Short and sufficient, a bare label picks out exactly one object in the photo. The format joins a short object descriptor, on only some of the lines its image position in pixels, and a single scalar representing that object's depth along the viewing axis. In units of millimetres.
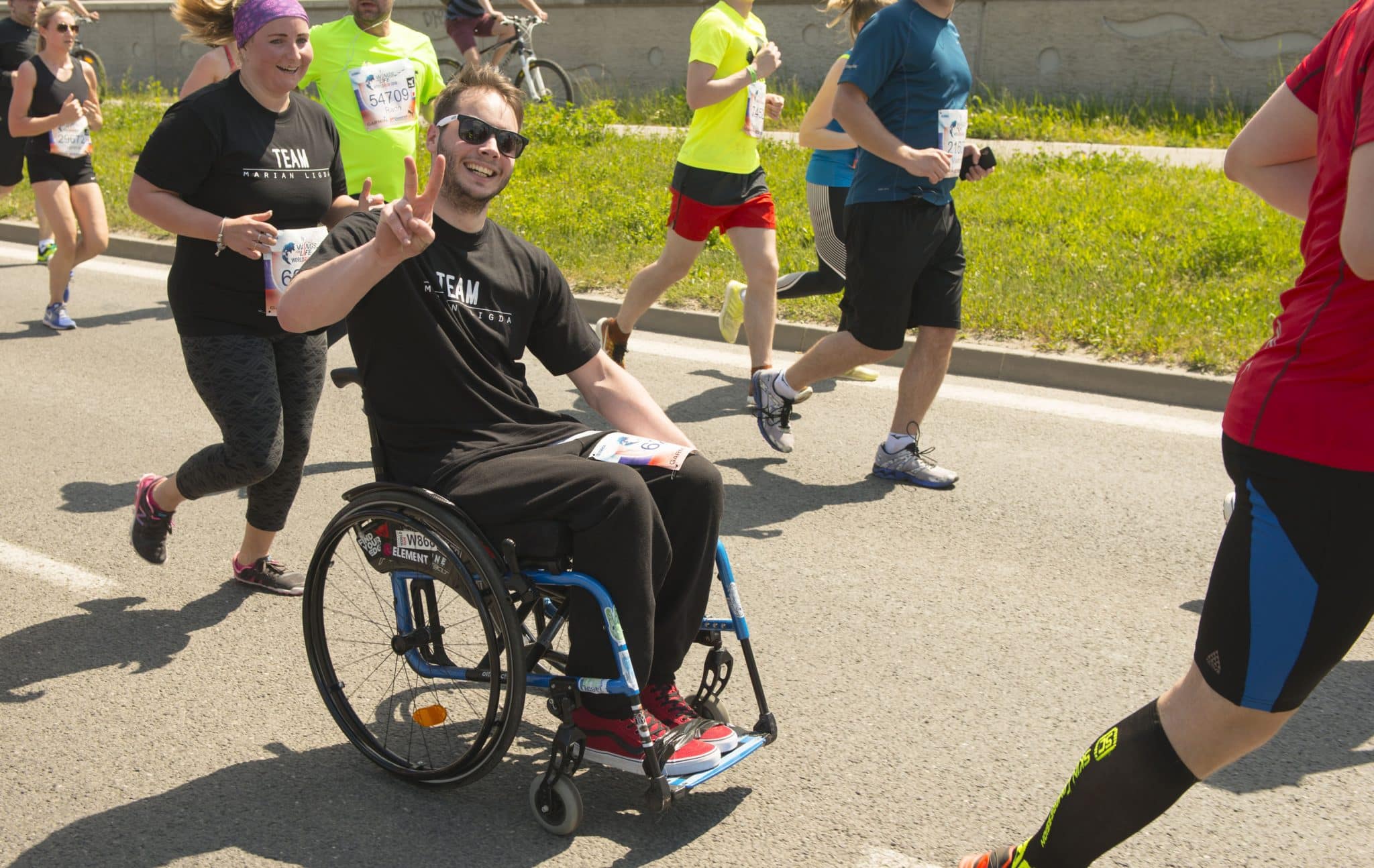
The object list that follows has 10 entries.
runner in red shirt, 2143
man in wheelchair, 3012
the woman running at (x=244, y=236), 4094
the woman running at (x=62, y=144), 8148
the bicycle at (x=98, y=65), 16906
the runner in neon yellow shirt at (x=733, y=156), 6492
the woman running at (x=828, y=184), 6473
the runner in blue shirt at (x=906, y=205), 5320
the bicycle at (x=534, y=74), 14031
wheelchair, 2994
